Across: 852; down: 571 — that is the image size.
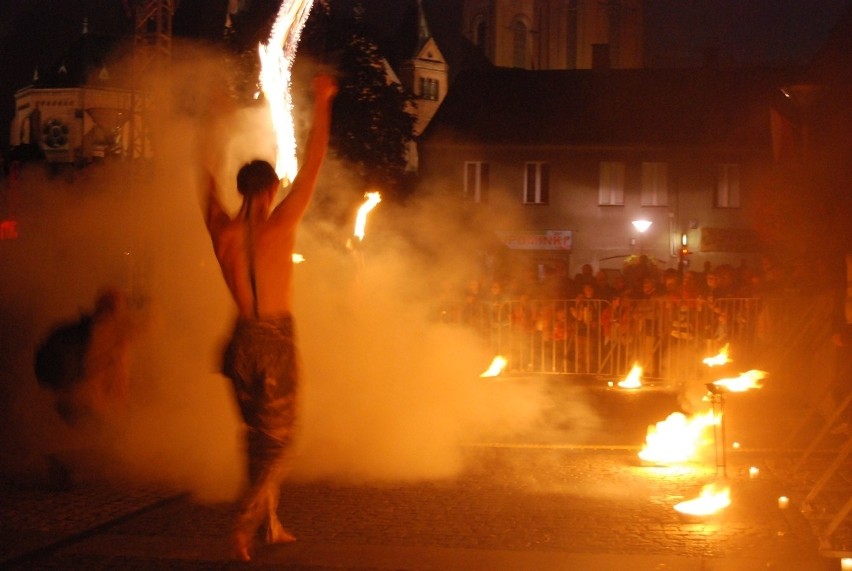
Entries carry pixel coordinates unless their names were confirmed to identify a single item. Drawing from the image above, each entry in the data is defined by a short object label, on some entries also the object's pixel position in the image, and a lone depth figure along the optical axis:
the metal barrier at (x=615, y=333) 12.93
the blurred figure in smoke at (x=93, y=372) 7.43
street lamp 29.09
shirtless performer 4.79
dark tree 22.56
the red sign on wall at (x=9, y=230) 12.68
